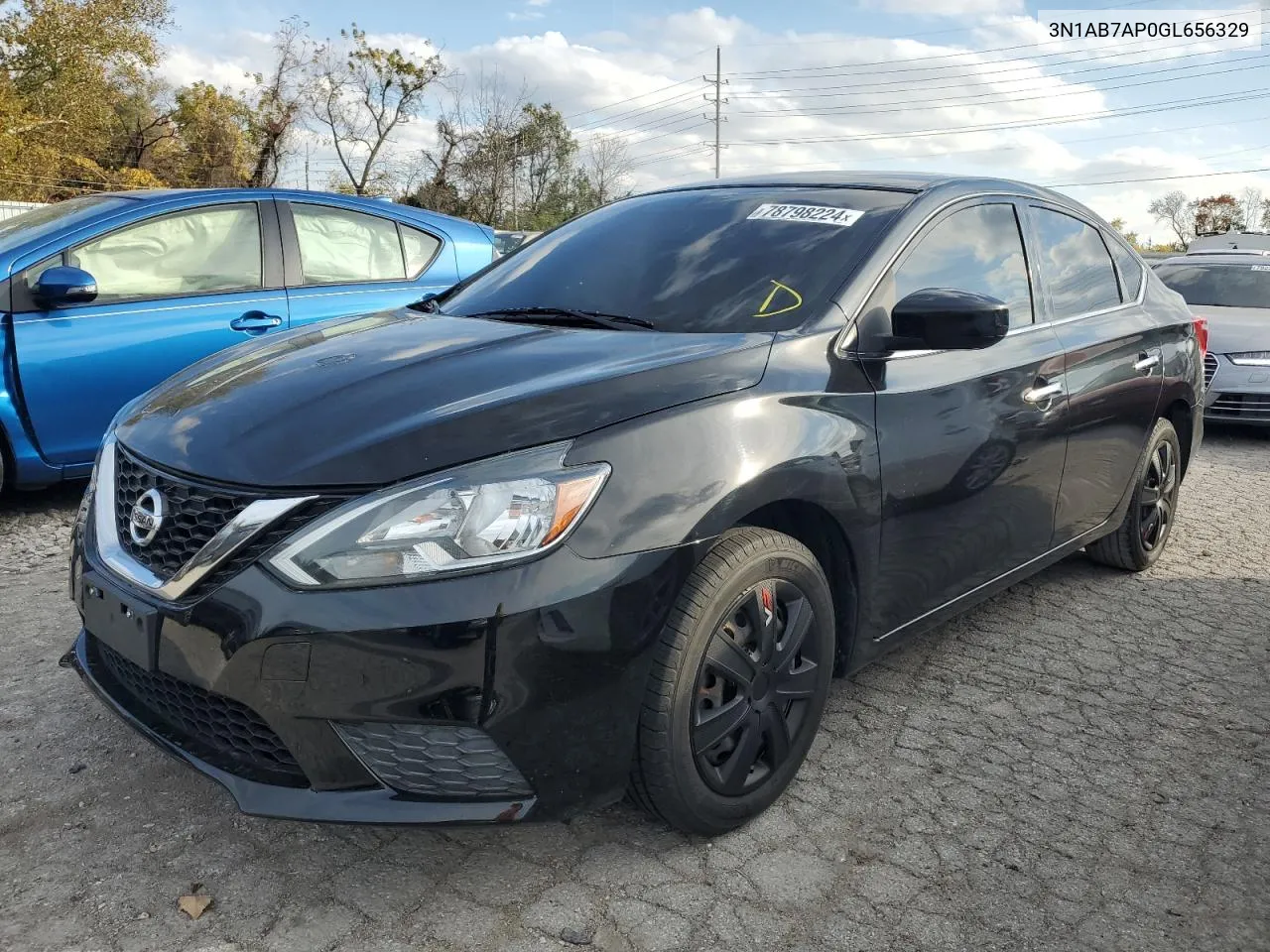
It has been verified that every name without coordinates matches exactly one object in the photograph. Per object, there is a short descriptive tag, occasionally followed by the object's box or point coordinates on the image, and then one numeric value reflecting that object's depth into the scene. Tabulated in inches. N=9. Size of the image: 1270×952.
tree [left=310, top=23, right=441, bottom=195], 1551.4
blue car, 175.8
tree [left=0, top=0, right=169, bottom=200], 1109.1
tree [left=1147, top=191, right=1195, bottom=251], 2610.7
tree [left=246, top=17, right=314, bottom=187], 1544.0
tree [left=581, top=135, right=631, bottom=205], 1857.8
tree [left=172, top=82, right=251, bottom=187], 1546.5
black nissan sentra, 76.1
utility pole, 2293.3
